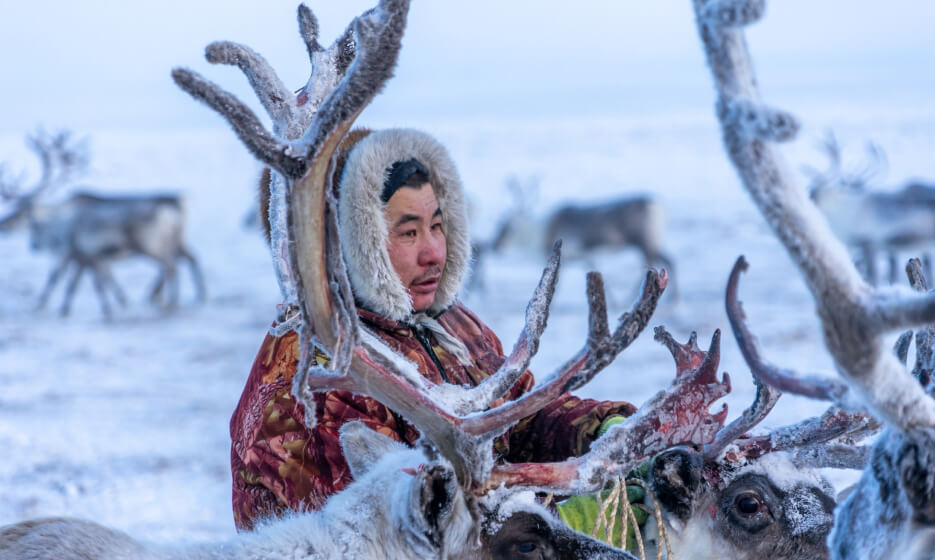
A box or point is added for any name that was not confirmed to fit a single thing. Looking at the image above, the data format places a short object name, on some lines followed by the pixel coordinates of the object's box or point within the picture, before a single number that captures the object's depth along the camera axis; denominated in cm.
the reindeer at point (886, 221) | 2628
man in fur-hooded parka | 443
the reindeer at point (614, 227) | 2695
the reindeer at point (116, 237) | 2511
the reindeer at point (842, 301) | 262
